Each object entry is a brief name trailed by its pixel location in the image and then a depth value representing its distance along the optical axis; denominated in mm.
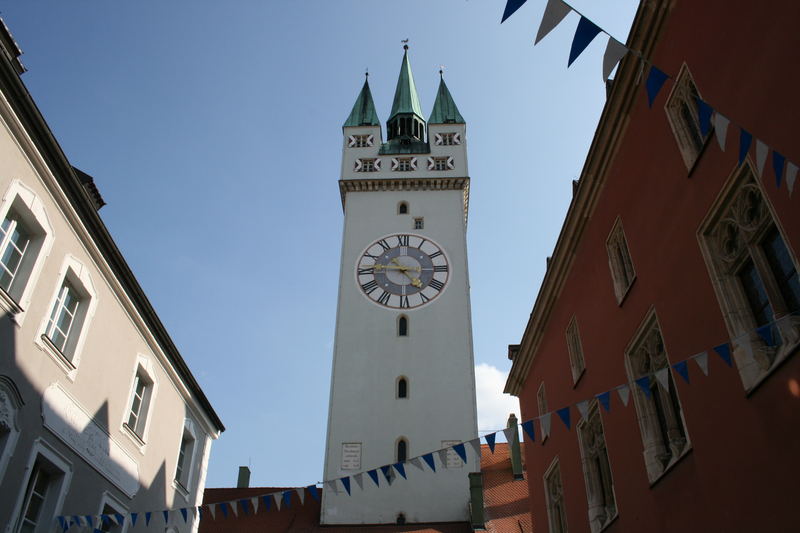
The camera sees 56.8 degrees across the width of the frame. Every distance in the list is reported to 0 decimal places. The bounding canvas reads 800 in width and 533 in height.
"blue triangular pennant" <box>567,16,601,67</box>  6461
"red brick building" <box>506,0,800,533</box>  7266
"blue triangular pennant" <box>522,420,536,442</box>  11700
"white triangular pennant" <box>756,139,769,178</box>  6375
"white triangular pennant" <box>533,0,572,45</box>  6445
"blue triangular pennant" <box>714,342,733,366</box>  7773
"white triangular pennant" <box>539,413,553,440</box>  10952
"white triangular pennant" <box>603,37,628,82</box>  6465
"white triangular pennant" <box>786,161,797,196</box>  6079
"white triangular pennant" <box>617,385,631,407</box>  9398
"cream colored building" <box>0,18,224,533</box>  10375
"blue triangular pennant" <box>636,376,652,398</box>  8711
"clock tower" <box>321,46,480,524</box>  28328
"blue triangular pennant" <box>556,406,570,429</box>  10562
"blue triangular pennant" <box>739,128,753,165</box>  6368
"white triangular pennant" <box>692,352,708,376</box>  8156
